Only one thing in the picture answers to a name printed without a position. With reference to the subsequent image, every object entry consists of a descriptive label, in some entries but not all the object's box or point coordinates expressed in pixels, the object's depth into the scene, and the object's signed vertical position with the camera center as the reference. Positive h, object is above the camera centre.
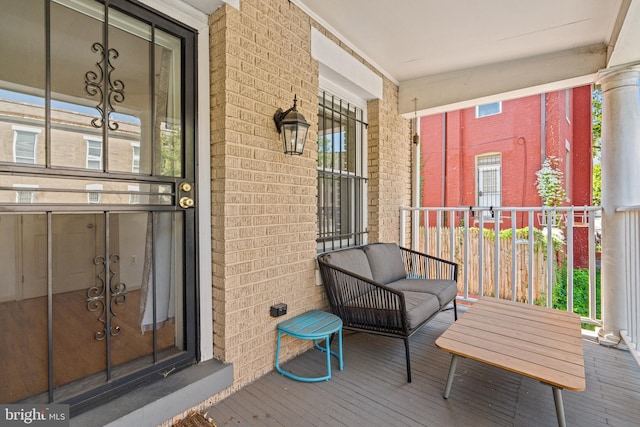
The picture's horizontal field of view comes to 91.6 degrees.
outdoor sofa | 2.38 -0.71
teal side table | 2.23 -0.85
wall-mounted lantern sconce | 2.37 +0.66
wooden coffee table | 1.64 -0.82
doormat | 1.77 -1.20
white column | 2.84 +0.31
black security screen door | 1.48 +0.07
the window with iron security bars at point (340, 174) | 3.25 +0.44
